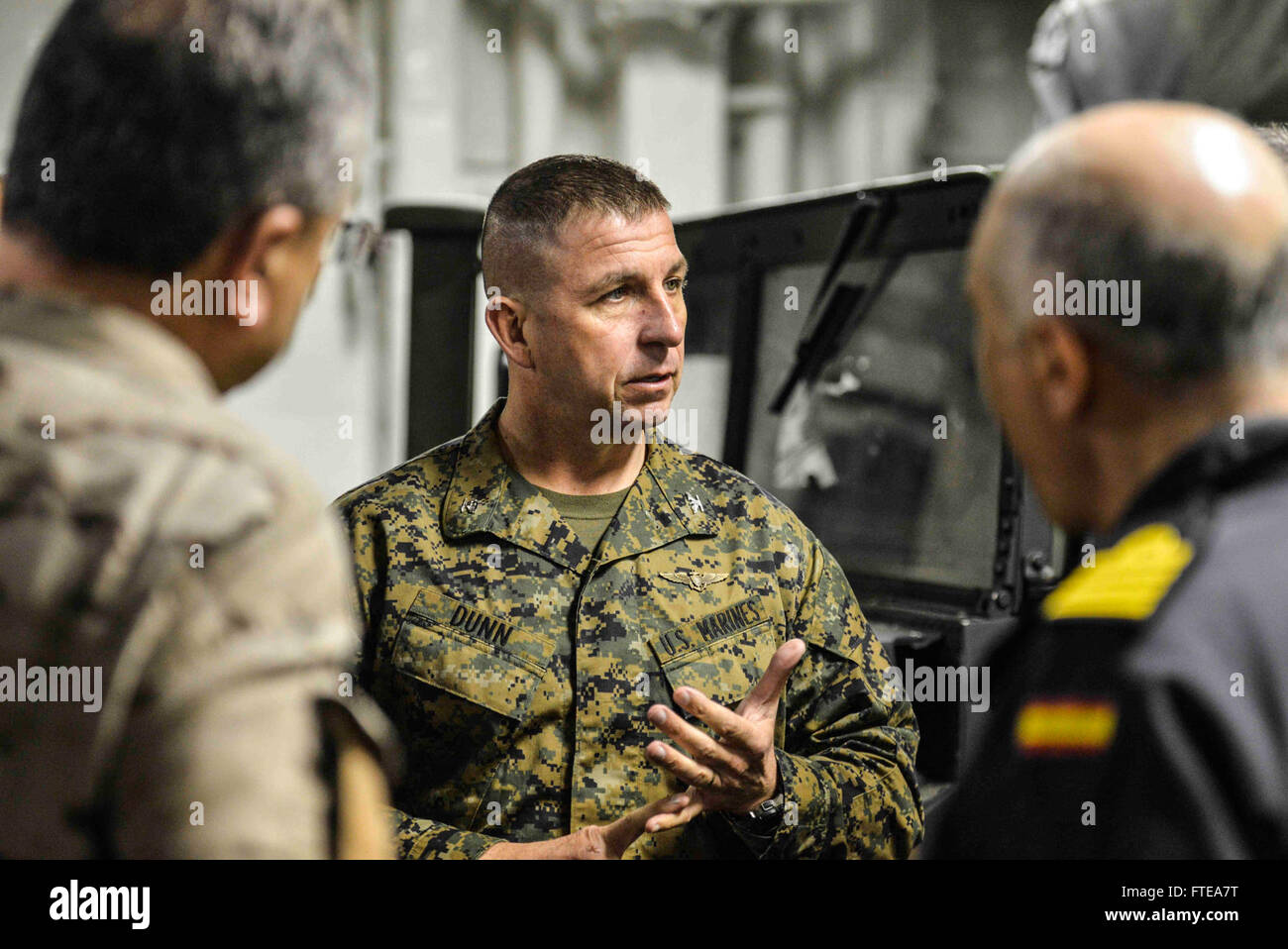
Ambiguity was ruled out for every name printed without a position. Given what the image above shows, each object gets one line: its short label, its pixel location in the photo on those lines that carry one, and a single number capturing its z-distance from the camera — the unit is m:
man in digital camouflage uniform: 1.58
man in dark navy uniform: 0.70
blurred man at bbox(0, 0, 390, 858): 0.69
